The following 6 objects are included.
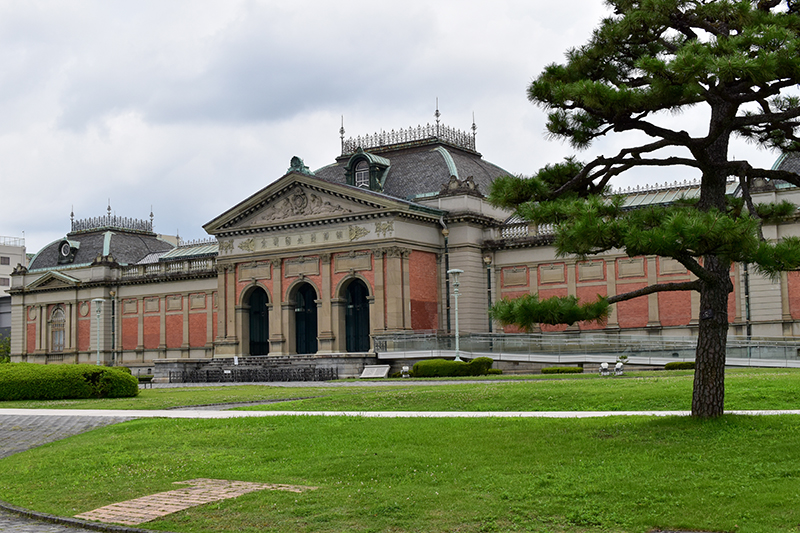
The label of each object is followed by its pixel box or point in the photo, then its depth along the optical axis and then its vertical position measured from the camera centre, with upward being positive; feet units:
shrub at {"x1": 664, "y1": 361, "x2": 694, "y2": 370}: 130.60 -6.09
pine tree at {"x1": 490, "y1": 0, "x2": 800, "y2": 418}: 48.16 +11.40
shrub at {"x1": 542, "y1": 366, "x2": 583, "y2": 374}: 138.82 -6.69
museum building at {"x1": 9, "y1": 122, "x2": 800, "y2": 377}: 171.32 +12.02
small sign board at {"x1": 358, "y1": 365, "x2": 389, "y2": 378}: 159.01 -7.05
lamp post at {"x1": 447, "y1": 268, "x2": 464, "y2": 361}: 152.22 +7.21
